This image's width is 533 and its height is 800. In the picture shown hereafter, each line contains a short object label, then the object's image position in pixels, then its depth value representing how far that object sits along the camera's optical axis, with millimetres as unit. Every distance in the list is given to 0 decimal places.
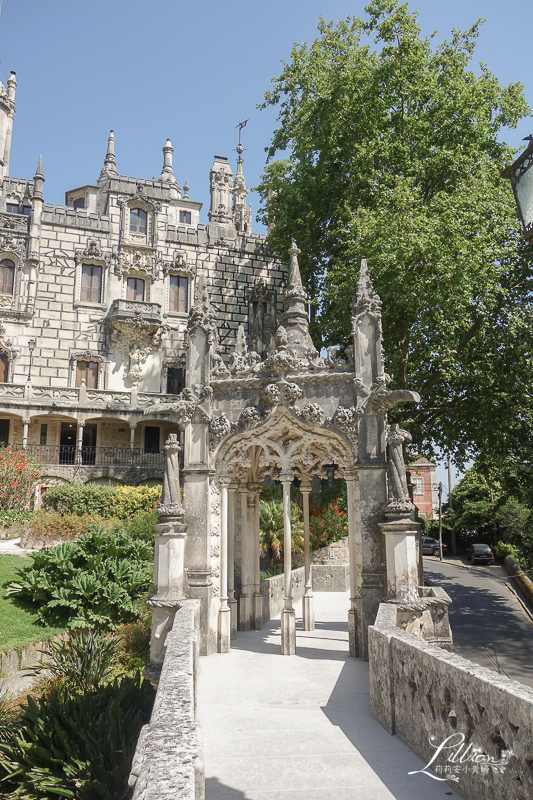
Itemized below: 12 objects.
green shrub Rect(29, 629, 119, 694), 9047
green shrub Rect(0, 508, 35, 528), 18922
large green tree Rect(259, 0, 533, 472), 18453
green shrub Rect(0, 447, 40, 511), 19844
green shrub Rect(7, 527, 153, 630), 12641
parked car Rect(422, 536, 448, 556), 42009
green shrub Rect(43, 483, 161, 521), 20562
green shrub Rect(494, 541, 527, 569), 30656
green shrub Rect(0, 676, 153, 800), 5641
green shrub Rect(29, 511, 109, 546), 17609
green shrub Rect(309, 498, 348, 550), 23109
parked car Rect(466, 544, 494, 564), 35438
